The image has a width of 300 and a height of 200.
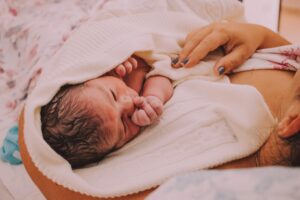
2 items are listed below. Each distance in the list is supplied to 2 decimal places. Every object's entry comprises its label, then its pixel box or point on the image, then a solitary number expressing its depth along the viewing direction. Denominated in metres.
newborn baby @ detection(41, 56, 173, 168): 0.71
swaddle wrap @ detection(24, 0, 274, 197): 0.68
